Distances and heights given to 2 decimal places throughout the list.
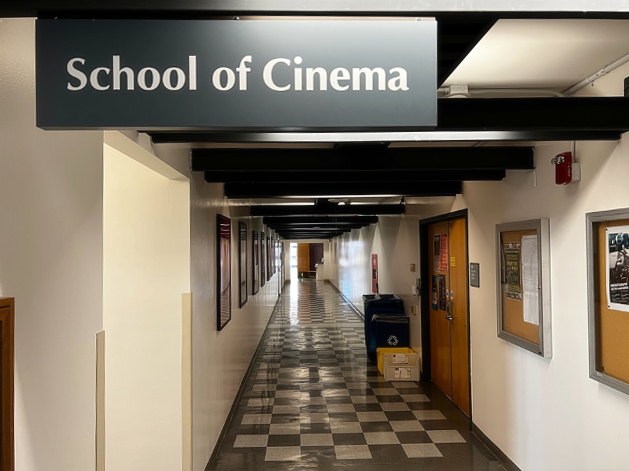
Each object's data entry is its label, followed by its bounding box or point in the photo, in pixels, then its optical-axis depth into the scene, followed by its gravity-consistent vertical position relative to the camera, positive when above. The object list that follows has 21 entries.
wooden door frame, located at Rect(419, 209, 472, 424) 6.55 -0.66
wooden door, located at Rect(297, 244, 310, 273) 33.03 -0.31
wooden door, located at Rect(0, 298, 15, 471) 1.16 -0.32
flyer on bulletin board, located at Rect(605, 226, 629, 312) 2.40 -0.10
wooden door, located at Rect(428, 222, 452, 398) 5.79 -0.88
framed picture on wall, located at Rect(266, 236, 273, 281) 11.50 -0.10
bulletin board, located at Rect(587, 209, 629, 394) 2.42 -0.25
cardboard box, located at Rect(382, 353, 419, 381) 6.58 -1.61
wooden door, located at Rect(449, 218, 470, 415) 5.11 -0.72
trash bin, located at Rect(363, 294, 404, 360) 7.65 -0.95
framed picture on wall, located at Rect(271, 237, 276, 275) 13.96 -0.07
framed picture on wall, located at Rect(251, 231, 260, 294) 7.74 -0.16
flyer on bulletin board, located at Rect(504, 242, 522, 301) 3.64 -0.17
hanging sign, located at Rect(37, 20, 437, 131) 1.06 +0.42
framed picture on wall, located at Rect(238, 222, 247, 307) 6.01 -0.09
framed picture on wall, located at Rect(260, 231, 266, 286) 9.47 -0.12
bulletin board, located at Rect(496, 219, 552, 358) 3.22 -0.25
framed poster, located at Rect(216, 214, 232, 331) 4.37 -0.16
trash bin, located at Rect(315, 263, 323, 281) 30.53 -1.15
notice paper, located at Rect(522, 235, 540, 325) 3.33 -0.20
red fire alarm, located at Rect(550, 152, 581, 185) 2.87 +0.50
